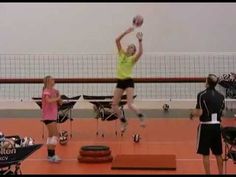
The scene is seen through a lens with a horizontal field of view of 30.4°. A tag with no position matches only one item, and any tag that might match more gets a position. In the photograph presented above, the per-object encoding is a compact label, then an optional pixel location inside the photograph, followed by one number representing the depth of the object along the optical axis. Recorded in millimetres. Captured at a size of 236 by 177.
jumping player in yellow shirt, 7520
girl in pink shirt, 8242
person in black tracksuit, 6832
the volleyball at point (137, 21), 7238
